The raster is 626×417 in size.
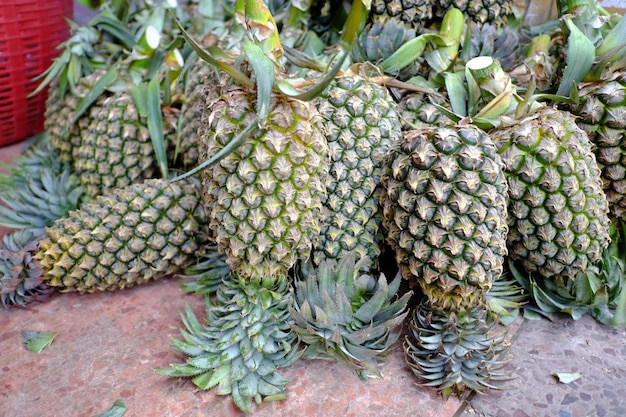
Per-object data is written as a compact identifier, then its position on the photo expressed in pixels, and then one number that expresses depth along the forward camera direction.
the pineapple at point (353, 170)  0.82
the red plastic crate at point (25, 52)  1.10
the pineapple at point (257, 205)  0.74
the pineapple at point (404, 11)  0.93
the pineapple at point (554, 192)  0.79
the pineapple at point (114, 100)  0.96
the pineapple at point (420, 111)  0.87
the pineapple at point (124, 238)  0.86
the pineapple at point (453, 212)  0.74
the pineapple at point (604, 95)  0.84
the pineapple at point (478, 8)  0.94
